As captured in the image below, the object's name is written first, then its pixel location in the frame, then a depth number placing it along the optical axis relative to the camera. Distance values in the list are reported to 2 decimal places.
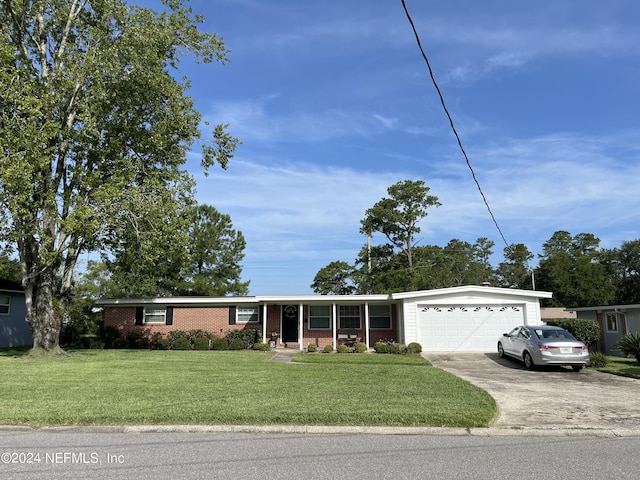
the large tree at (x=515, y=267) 68.62
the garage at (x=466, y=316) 22.16
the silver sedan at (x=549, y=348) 15.06
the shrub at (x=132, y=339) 24.36
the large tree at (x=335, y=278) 52.09
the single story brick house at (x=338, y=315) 22.36
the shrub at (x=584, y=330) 20.09
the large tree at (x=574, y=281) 48.34
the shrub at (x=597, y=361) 16.39
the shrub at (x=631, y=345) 17.77
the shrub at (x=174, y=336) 23.65
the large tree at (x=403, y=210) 46.28
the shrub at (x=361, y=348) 22.22
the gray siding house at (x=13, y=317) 24.61
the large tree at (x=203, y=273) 34.66
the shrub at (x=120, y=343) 24.27
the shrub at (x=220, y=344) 23.30
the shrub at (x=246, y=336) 23.89
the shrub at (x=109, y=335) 24.53
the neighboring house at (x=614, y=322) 22.25
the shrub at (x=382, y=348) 21.21
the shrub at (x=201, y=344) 23.20
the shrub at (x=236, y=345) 23.23
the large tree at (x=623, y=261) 60.34
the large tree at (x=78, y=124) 16.06
